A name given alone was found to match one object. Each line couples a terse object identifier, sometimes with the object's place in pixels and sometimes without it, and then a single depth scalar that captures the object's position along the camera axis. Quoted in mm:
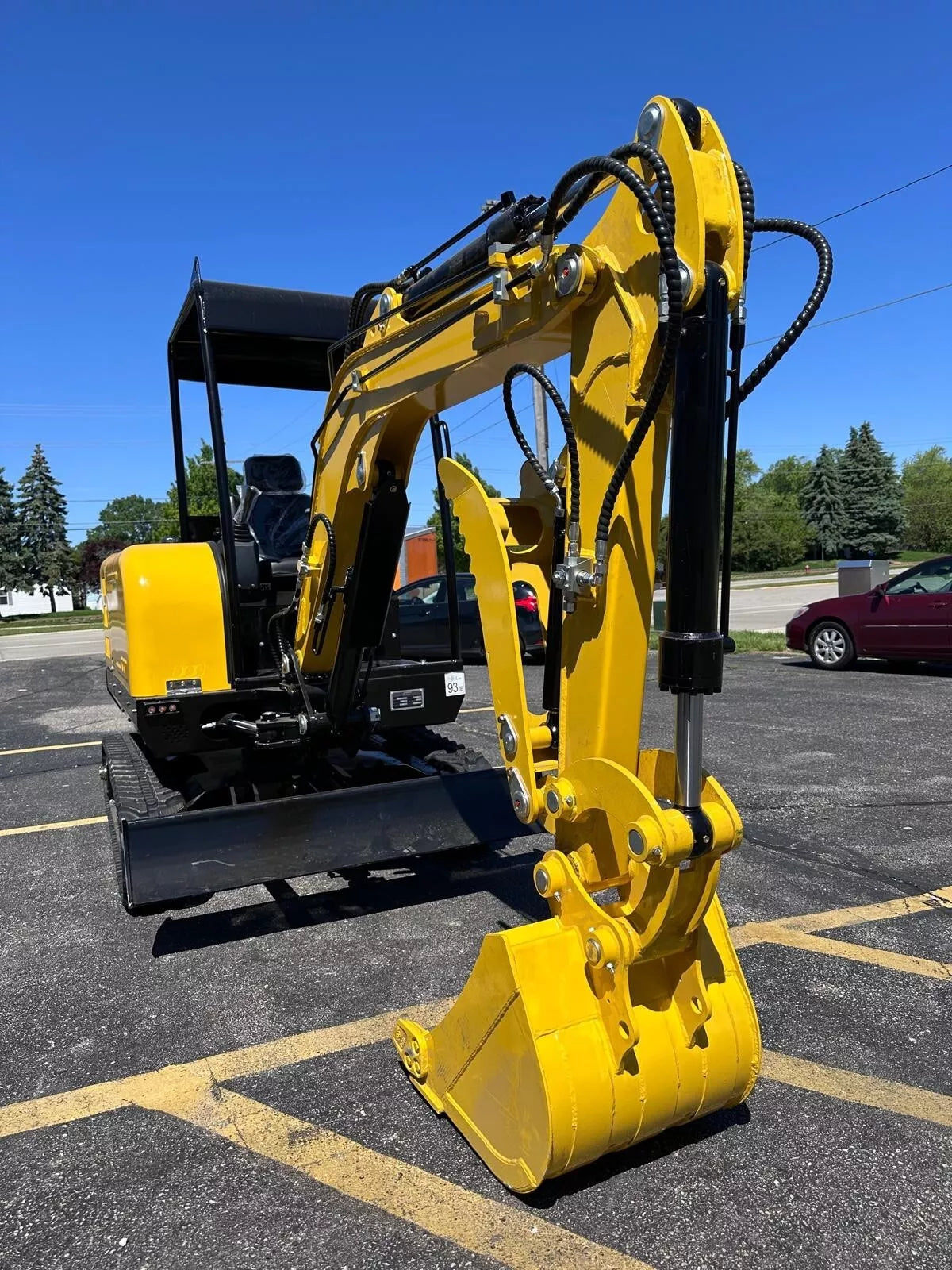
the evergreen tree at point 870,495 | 65250
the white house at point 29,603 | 72631
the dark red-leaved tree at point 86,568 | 70188
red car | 11688
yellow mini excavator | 2340
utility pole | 18128
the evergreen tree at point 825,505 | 69188
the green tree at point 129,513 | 109250
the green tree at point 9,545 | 67062
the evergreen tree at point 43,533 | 69438
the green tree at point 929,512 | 71375
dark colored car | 13578
